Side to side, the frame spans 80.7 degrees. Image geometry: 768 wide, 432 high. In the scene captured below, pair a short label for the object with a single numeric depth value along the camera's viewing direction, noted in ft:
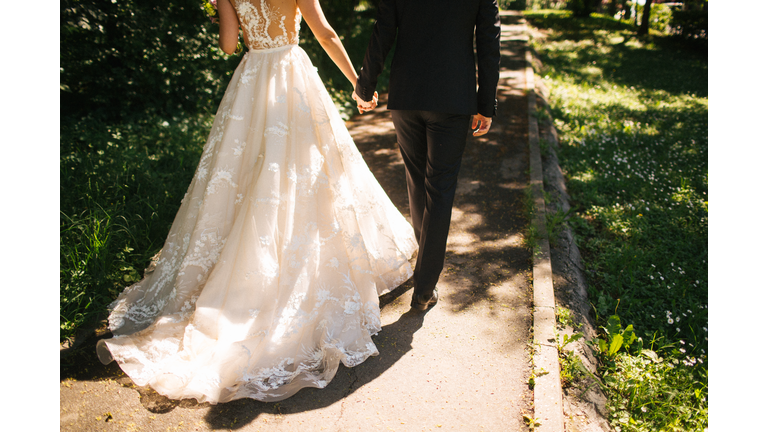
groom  8.46
